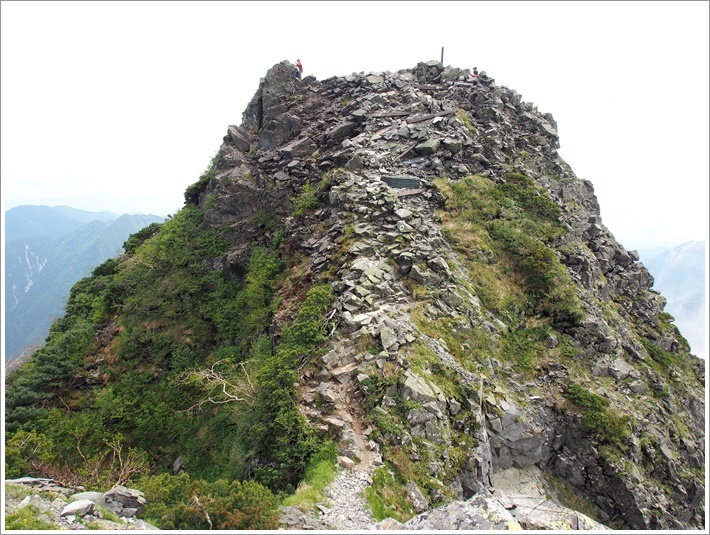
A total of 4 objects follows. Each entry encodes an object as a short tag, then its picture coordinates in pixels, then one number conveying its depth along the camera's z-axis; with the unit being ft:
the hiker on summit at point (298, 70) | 99.71
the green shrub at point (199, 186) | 100.26
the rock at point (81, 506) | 25.07
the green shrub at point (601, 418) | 41.68
